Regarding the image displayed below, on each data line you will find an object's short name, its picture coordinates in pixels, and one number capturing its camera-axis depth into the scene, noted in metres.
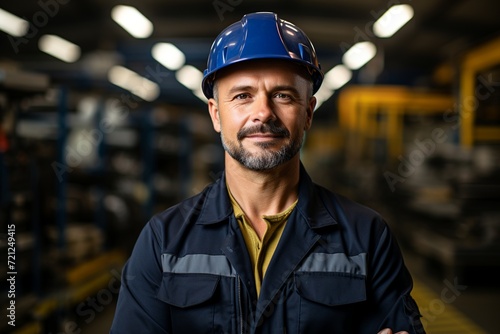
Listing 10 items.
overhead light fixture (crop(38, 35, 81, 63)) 10.64
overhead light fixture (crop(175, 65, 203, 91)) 10.90
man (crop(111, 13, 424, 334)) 1.72
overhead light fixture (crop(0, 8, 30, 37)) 8.52
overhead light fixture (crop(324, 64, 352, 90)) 10.68
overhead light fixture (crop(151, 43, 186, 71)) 9.09
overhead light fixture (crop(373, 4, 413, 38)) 7.47
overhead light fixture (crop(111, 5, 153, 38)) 7.33
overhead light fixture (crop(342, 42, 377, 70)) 9.31
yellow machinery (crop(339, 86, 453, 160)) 11.77
